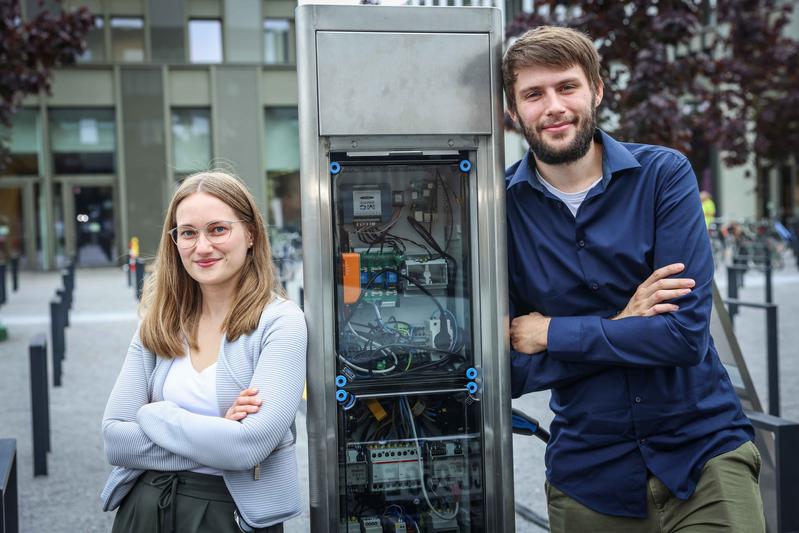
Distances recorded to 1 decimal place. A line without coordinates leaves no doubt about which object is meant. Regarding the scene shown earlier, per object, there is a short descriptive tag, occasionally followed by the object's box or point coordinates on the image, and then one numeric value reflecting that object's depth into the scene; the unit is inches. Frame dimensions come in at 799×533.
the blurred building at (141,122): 1044.5
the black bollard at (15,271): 736.8
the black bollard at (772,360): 247.4
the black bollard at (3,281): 568.1
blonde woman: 100.3
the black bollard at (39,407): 225.6
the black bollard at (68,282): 556.2
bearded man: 96.0
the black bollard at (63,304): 432.0
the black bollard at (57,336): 342.2
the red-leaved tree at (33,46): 405.4
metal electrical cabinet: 108.5
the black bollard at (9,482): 109.3
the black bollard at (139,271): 591.4
